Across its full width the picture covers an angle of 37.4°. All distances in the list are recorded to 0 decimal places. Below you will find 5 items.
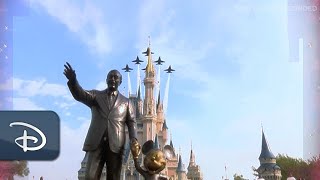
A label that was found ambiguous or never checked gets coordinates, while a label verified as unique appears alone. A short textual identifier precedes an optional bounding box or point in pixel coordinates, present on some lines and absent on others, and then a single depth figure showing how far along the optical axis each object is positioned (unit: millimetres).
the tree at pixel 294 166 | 53219
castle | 85625
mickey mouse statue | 6930
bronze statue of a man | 6930
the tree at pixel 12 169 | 30955
